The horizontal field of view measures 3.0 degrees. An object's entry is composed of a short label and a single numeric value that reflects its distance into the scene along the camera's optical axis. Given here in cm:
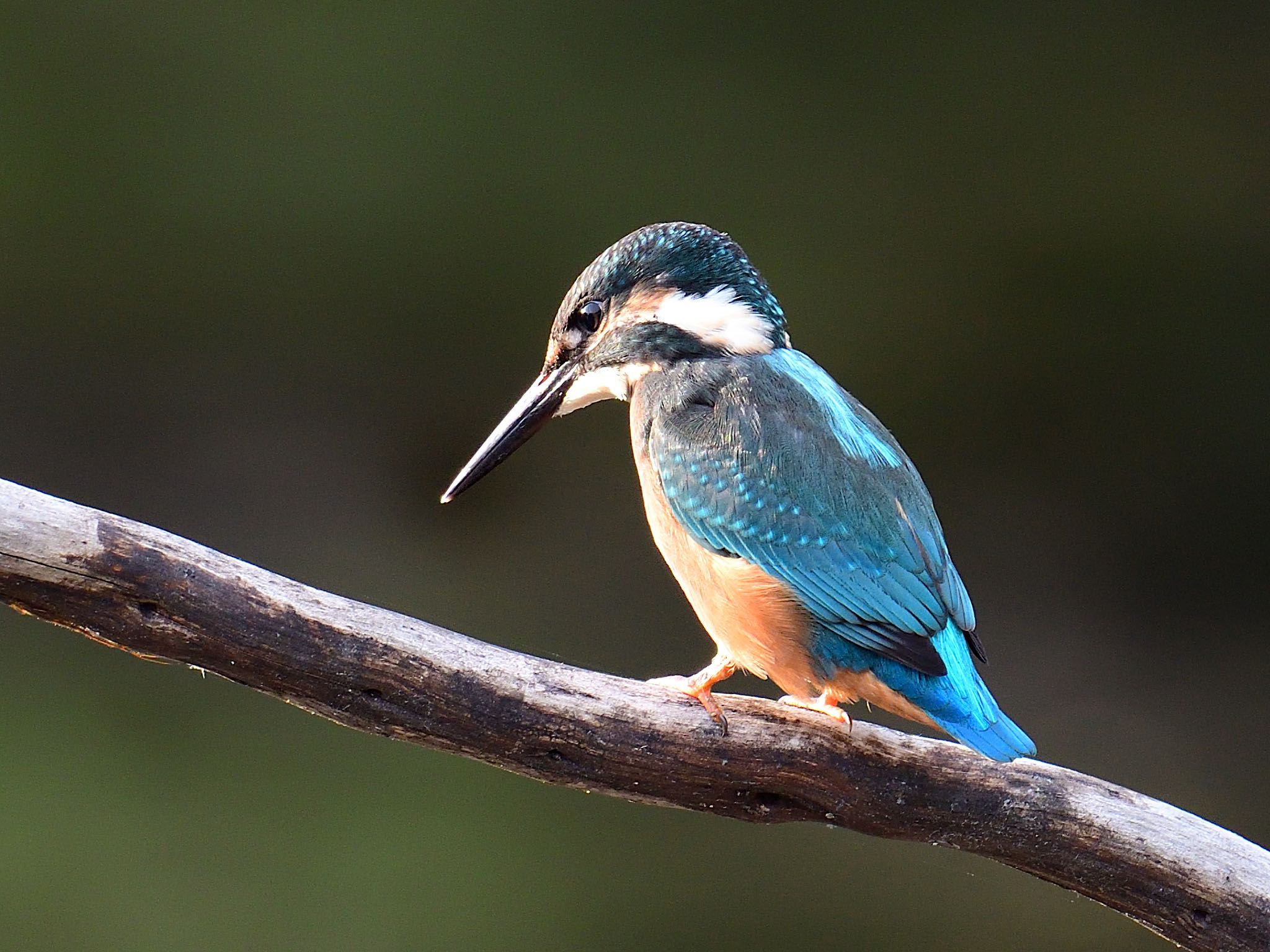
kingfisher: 439
